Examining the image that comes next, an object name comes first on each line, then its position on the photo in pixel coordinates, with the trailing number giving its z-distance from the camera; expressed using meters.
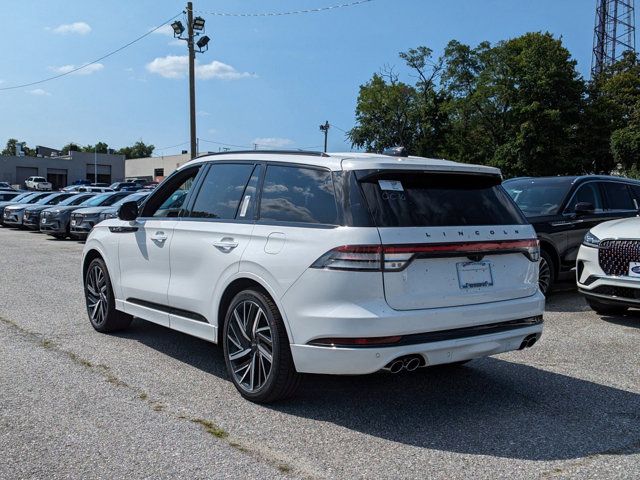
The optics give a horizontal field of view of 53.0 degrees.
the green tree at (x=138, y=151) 171.38
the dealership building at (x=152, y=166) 95.94
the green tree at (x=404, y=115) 64.62
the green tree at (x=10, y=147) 170.09
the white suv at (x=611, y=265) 7.25
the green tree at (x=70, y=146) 145.88
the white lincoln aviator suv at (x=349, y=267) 3.94
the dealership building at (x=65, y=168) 82.88
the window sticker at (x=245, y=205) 4.86
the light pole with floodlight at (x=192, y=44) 25.34
